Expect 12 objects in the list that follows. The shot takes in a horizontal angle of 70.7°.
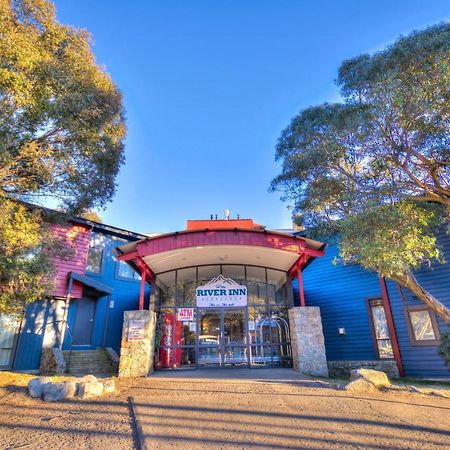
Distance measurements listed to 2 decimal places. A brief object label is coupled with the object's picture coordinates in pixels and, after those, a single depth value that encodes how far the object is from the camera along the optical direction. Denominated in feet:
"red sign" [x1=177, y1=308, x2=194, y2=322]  33.30
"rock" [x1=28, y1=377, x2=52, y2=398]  18.66
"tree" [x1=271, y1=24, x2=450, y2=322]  23.50
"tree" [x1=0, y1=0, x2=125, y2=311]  22.34
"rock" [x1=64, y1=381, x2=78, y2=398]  18.40
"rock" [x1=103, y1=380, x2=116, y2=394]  19.88
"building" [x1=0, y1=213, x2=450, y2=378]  29.40
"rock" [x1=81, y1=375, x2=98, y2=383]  19.44
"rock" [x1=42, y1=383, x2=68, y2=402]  17.88
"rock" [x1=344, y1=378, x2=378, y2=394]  19.03
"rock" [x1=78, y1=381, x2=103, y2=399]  18.38
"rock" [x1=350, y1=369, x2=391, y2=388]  20.03
